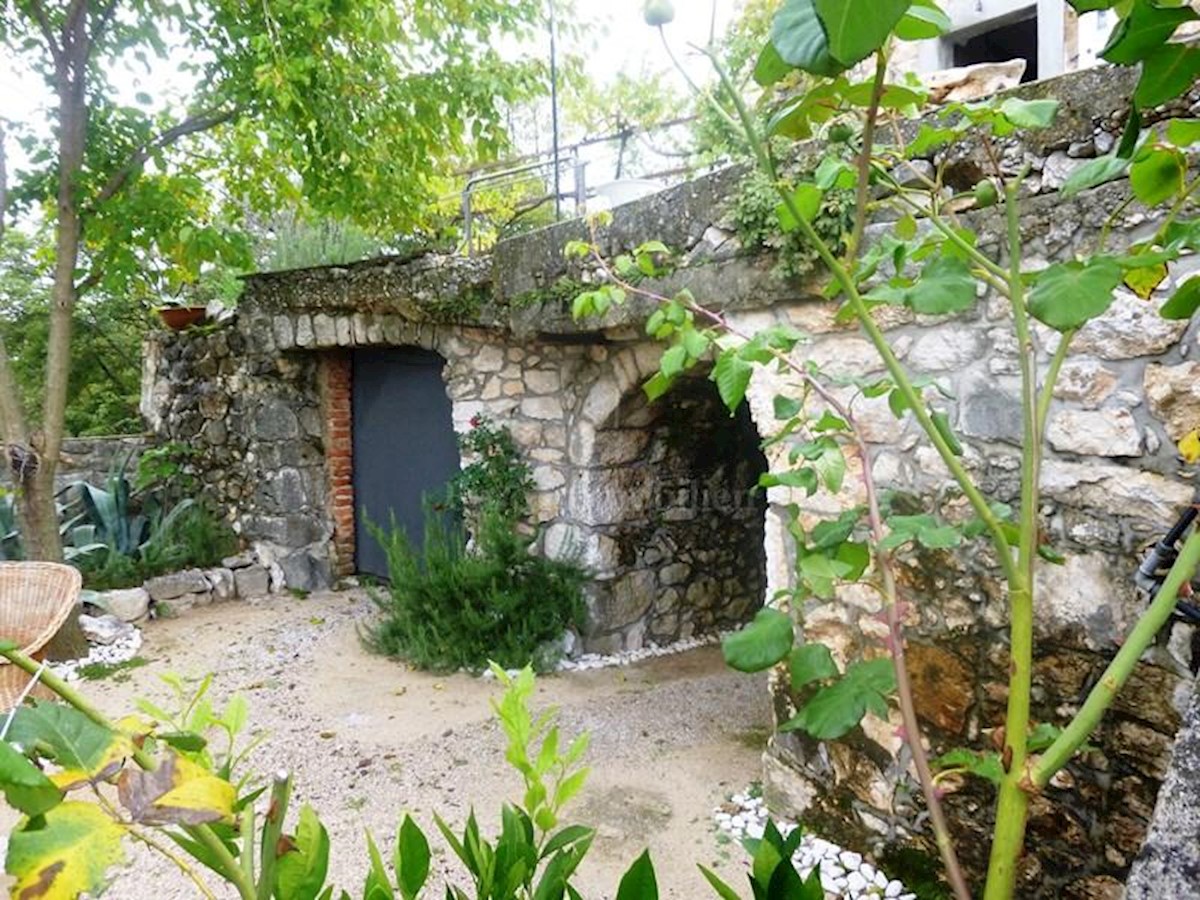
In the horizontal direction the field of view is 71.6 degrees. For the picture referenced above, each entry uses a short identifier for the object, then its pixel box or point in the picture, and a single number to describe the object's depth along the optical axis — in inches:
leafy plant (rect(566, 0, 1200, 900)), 25.9
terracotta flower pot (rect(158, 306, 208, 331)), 230.2
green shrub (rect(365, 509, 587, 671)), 155.8
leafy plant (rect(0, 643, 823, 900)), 19.5
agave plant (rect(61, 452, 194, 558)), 204.2
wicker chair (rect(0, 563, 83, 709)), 138.3
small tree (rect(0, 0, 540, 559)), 157.9
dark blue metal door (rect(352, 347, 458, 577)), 203.0
